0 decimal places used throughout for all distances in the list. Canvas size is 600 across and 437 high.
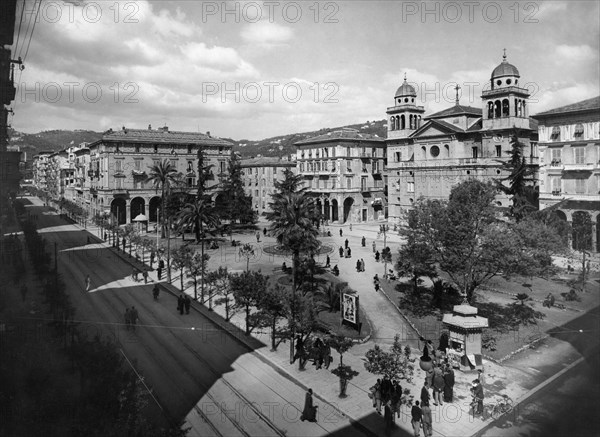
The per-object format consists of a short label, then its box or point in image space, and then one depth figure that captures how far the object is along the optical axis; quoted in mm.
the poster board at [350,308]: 23984
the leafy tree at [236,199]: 67562
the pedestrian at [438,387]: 16453
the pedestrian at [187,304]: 27858
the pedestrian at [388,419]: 14148
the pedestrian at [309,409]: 15273
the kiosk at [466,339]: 19466
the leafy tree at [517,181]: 43812
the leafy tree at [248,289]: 23422
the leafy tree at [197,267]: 30922
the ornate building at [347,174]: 75481
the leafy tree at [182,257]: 33609
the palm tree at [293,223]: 31406
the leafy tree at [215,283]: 29019
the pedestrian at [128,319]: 24672
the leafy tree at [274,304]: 22586
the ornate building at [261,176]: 88000
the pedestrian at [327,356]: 19656
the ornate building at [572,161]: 43000
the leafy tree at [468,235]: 23062
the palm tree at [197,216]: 52312
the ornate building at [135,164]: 71062
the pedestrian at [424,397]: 14656
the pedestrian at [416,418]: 14281
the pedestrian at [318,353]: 19672
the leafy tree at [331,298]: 28625
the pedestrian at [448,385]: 16484
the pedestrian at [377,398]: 15763
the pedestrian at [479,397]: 15359
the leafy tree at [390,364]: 17672
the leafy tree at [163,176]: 42688
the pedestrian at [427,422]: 14227
